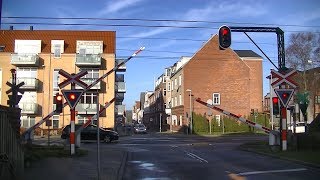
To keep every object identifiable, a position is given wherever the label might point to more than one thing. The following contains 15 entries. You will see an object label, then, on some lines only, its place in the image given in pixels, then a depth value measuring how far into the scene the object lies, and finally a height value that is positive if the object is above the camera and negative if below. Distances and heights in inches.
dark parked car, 1464.1 -51.7
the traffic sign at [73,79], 703.1 +58.6
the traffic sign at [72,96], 688.4 +32.2
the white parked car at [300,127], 1833.4 -39.8
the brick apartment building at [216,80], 2701.8 +216.3
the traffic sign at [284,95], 865.5 +40.6
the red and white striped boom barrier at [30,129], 915.0 -22.4
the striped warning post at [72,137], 761.8 -31.2
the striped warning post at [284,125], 892.0 -15.2
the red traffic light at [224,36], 862.5 +149.3
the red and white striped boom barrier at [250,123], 976.1 -12.7
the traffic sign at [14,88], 820.2 +53.1
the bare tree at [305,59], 2445.9 +307.6
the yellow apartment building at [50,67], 2304.4 +255.2
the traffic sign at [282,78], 876.6 +72.9
